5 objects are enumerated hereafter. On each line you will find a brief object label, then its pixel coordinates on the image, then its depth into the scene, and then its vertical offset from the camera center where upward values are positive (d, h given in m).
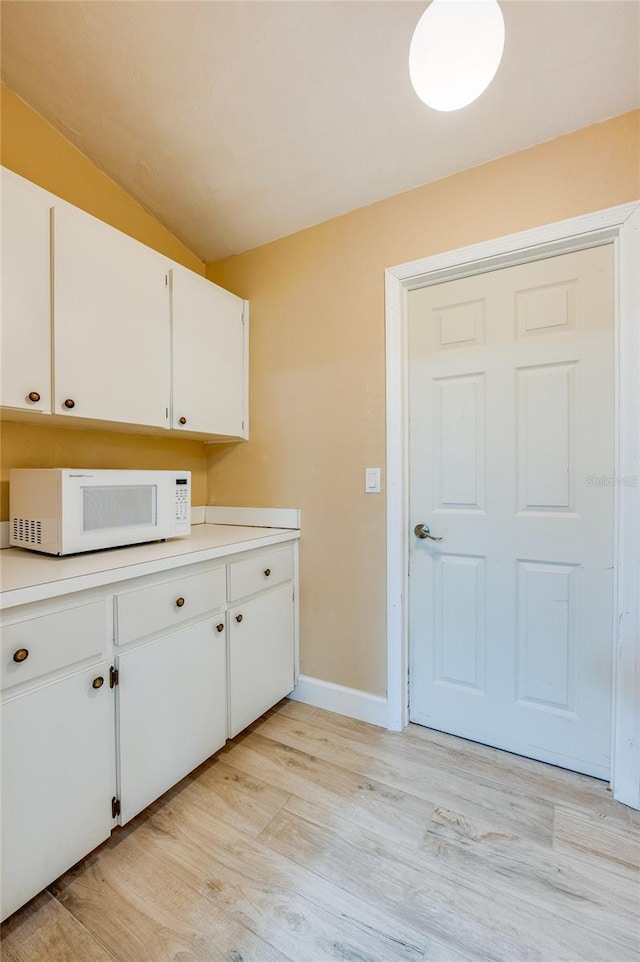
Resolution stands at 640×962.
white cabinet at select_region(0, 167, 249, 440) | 1.29 +0.59
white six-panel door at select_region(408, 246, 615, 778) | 1.50 -0.11
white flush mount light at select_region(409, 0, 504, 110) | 0.95 +1.04
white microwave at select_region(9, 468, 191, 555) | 1.35 -0.10
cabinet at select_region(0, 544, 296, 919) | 1.00 -0.67
